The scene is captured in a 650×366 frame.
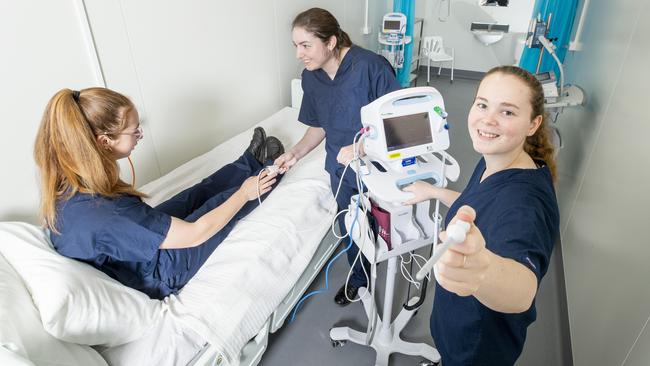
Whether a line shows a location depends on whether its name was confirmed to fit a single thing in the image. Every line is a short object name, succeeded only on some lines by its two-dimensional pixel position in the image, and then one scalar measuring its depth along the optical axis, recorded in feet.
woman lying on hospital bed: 3.56
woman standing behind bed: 5.13
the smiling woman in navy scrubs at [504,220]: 1.96
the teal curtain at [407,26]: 13.38
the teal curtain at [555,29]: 9.25
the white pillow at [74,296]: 3.22
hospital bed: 3.14
